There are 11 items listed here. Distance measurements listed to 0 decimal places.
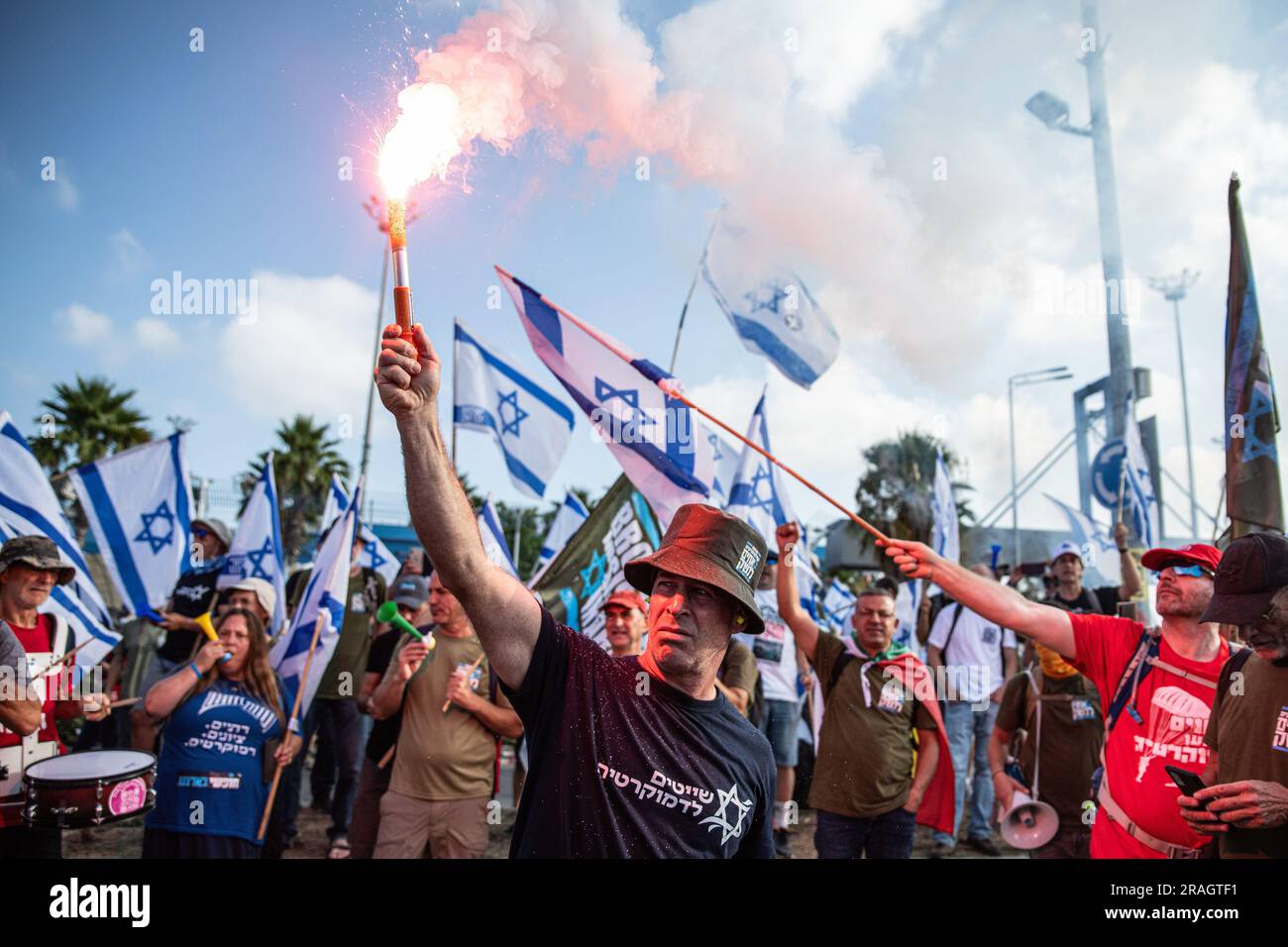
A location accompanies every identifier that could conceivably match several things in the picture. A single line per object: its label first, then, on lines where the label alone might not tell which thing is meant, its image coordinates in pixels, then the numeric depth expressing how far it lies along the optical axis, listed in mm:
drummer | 4320
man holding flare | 2111
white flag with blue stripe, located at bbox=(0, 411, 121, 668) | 6352
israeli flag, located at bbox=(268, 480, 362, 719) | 6793
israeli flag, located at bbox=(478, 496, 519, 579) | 6734
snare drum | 4211
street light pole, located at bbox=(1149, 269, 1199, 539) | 27184
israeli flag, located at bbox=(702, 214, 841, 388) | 7102
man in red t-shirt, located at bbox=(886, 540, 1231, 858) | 3771
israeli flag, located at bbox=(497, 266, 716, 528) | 6160
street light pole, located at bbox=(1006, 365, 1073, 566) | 20098
